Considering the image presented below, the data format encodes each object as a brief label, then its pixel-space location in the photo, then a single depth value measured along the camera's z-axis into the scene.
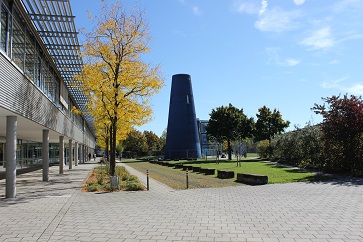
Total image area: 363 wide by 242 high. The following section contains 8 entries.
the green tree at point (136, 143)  103.62
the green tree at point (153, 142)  113.06
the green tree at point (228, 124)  53.84
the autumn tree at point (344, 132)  21.23
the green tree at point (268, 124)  65.00
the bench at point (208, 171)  24.79
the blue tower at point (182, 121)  63.47
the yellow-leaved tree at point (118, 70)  19.41
